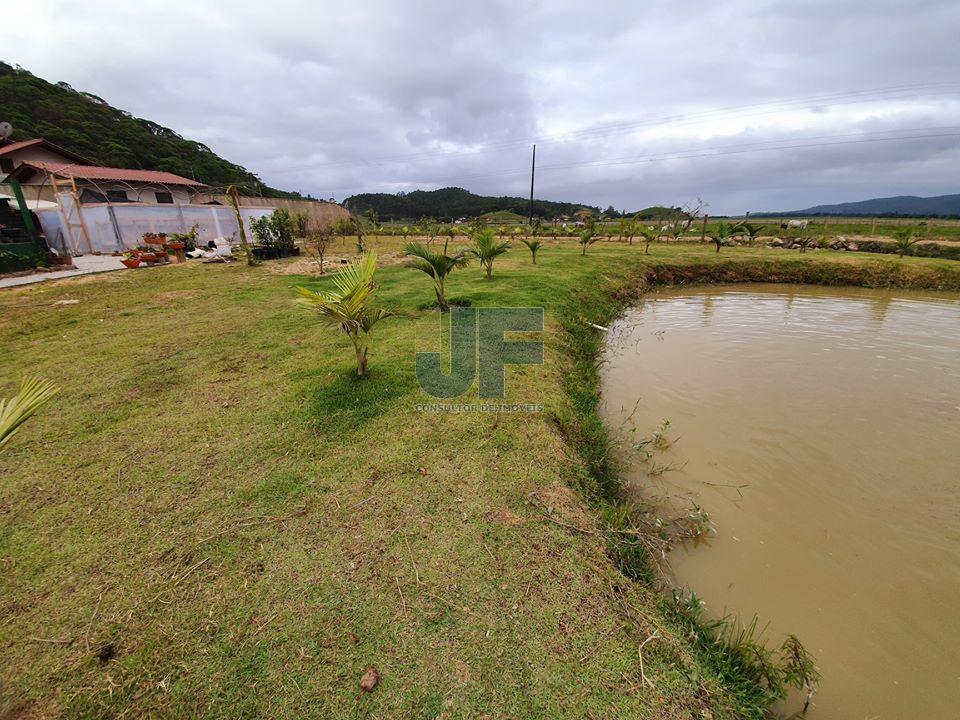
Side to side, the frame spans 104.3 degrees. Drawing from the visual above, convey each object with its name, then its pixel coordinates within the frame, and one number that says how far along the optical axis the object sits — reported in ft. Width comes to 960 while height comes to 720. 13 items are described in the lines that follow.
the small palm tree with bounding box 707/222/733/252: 53.42
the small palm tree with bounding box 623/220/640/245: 64.54
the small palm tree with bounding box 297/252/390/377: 12.56
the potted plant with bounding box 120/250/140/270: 40.81
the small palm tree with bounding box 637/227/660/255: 51.41
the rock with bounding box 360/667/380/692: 5.44
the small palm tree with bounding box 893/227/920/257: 47.01
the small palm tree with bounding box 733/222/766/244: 62.85
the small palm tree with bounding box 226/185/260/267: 40.78
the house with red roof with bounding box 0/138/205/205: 52.75
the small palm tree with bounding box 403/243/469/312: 20.80
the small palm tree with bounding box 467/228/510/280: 29.81
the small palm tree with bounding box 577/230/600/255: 47.78
